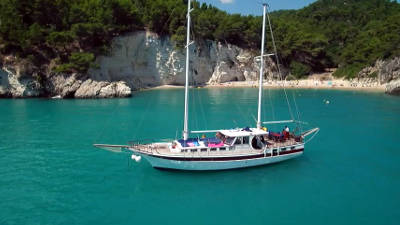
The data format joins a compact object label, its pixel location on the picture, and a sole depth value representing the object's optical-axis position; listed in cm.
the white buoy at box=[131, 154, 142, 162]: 1961
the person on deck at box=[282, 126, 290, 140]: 2366
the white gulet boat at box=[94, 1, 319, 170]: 2005
